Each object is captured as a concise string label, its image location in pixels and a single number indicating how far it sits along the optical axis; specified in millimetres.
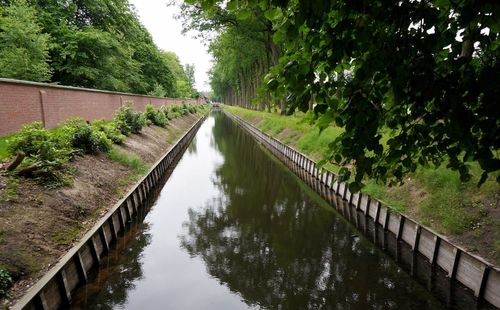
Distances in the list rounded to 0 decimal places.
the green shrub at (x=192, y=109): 54753
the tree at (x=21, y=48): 17438
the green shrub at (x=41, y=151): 8914
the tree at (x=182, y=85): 76231
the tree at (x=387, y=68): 2547
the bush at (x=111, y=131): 15422
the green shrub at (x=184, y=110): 44969
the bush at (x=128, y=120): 18319
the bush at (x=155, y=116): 25725
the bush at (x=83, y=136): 12210
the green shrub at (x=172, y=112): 34000
